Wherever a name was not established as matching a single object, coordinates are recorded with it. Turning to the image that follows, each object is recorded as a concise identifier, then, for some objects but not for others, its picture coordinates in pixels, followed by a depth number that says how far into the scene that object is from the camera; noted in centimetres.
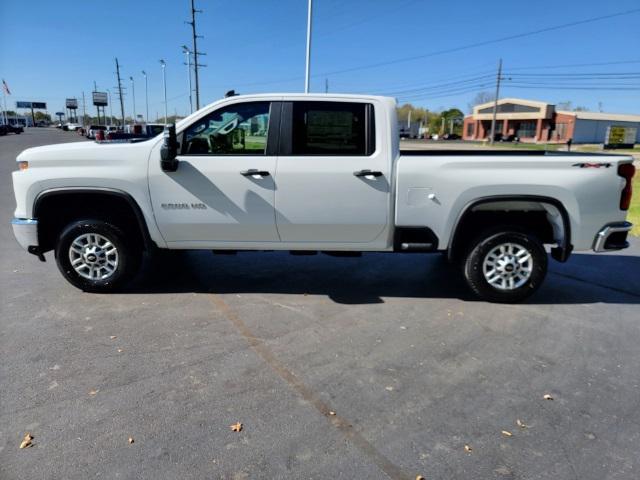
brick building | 7744
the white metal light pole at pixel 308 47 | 2082
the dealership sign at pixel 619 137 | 5003
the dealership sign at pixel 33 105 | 15425
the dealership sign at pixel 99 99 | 11169
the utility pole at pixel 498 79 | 7225
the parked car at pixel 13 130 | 6857
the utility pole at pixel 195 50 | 4350
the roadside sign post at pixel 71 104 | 13575
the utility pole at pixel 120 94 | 9175
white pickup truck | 485
